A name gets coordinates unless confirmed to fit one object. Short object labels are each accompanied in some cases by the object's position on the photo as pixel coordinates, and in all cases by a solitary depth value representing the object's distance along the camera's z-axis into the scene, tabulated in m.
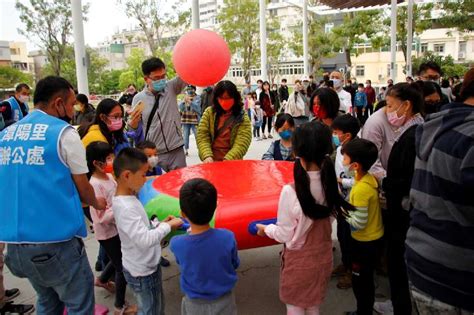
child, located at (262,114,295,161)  4.07
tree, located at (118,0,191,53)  25.38
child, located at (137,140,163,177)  3.74
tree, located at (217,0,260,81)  29.97
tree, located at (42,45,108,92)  28.41
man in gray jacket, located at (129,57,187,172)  4.31
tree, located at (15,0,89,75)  22.81
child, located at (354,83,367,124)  15.20
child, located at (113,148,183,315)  2.54
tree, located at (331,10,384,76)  27.41
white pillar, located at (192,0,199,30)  10.00
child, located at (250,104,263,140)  12.25
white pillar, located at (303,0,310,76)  19.66
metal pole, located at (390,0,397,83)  18.66
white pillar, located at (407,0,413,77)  19.47
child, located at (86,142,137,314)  3.11
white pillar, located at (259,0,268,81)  15.59
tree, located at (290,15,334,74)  31.64
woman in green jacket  4.21
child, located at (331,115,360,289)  3.29
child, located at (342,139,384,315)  2.76
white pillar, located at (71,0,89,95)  7.56
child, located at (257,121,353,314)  2.38
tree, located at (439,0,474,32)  21.09
